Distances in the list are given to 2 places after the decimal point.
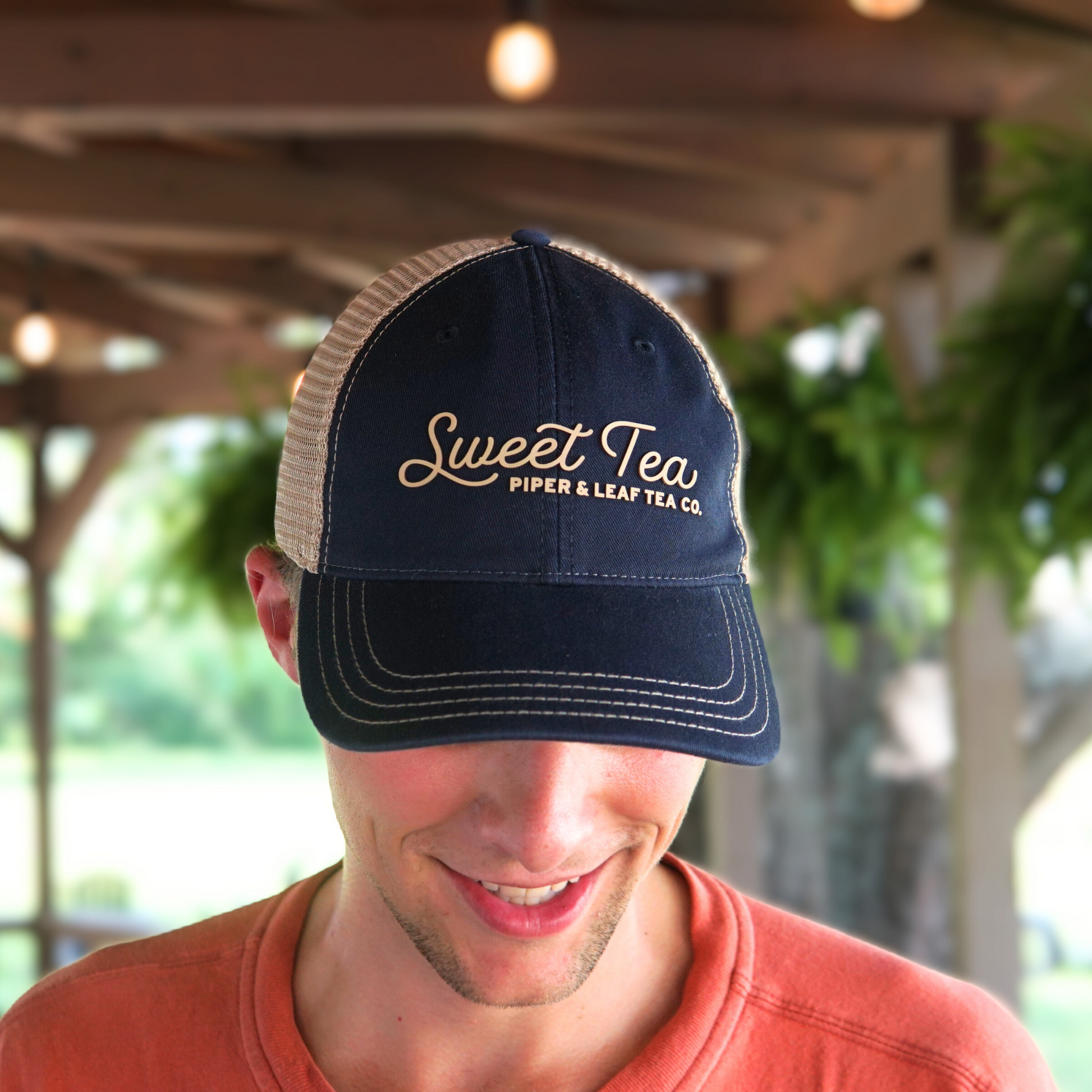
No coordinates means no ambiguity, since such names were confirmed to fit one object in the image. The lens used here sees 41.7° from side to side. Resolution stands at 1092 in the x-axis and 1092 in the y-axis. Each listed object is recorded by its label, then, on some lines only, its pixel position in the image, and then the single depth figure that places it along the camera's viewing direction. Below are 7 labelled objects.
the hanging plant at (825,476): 3.09
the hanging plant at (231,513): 4.10
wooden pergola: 2.73
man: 0.86
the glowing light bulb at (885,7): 2.11
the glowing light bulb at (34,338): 3.89
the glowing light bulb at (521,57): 2.25
